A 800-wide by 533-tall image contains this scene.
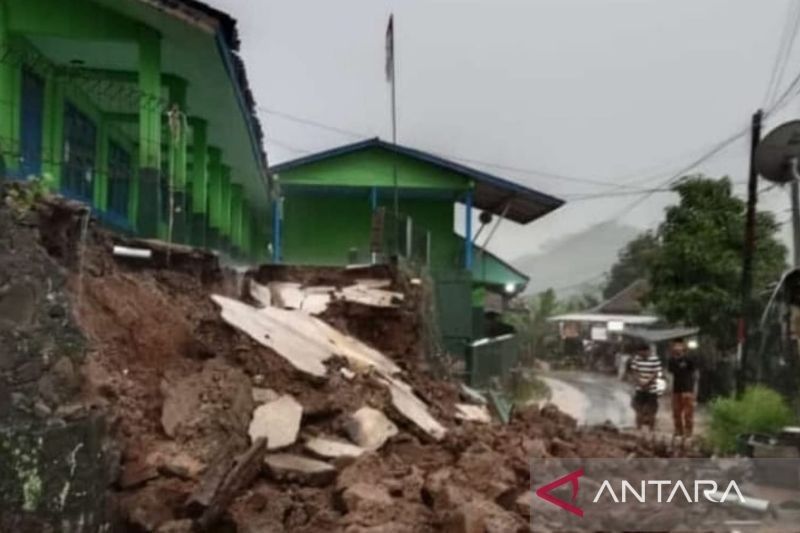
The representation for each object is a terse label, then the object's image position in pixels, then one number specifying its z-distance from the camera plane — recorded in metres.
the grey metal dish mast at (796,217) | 9.77
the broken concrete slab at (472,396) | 10.67
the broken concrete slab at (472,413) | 8.67
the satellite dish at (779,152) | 10.20
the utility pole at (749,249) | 15.53
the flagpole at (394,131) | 14.86
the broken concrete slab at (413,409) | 6.94
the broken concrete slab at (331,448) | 5.82
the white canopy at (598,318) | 34.16
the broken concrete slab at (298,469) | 5.41
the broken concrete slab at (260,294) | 10.16
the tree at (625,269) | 35.49
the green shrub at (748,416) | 9.66
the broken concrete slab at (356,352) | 8.38
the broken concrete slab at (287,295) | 10.60
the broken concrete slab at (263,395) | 6.21
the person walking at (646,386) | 13.55
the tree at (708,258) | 19.88
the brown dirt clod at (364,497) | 5.08
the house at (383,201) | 19.92
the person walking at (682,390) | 12.80
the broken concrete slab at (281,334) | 6.96
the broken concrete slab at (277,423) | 5.78
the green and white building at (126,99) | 9.41
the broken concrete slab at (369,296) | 11.06
